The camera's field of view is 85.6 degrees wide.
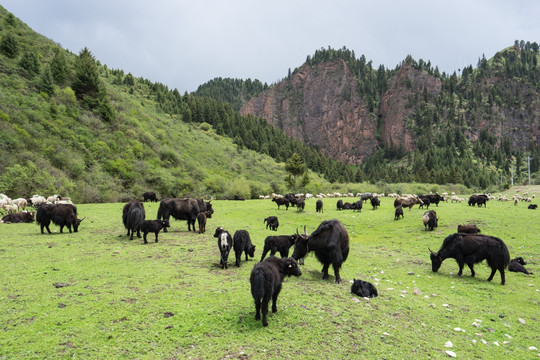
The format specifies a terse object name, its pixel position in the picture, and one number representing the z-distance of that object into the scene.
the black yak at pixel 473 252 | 10.48
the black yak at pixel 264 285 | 5.80
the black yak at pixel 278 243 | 10.77
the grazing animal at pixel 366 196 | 39.83
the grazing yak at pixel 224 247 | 9.84
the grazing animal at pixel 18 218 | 17.70
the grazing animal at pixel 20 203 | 20.90
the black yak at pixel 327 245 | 9.10
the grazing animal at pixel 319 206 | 28.98
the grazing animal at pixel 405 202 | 28.06
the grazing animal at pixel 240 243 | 10.38
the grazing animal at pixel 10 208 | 19.17
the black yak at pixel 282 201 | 30.94
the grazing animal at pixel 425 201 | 29.88
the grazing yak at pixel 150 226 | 13.07
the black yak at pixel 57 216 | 14.87
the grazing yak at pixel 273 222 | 19.60
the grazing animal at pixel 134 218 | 14.22
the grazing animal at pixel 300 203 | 28.92
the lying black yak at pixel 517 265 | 11.65
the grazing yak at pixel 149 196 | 35.31
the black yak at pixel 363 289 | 7.76
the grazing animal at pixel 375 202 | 31.72
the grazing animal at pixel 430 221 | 19.33
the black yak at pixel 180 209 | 17.12
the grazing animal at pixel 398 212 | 23.36
